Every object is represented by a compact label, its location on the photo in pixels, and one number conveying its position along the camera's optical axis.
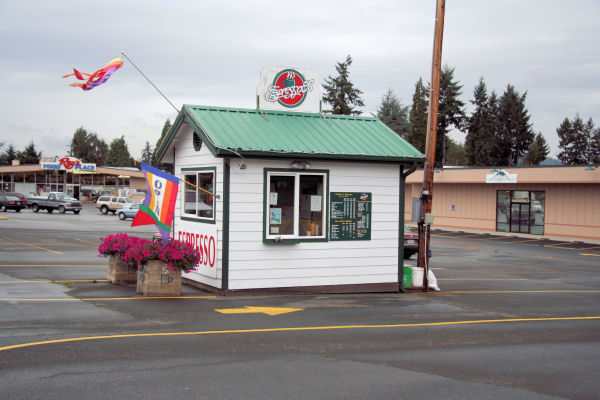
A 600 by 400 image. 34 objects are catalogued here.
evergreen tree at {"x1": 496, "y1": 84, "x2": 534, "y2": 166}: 76.62
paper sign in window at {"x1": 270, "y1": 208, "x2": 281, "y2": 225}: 12.62
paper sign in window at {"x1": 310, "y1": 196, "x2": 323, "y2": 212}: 13.03
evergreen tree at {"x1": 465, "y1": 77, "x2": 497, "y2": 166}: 75.38
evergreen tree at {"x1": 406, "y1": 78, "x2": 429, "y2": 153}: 73.81
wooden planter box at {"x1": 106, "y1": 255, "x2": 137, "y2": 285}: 12.95
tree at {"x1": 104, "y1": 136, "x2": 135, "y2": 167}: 124.12
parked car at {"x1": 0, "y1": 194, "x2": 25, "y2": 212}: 49.94
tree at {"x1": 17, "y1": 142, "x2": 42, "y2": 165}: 109.62
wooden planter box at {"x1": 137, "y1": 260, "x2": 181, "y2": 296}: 11.57
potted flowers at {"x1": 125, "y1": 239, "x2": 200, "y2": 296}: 11.47
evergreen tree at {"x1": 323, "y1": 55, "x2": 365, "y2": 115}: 57.62
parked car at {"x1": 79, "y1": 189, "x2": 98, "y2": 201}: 79.34
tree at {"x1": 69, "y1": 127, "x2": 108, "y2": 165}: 132.12
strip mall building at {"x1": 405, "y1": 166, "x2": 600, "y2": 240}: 34.19
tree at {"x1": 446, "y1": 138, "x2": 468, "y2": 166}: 103.30
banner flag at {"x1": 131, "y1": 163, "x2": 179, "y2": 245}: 11.64
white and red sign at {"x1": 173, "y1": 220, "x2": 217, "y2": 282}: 12.39
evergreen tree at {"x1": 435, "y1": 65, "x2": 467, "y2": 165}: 74.06
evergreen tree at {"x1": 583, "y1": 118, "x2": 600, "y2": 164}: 90.00
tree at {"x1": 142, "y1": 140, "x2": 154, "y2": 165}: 139.88
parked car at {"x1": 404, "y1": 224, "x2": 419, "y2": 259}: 21.67
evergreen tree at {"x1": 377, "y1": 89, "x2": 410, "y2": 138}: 73.38
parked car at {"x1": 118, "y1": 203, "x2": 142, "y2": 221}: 45.35
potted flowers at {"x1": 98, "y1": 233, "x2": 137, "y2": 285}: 12.55
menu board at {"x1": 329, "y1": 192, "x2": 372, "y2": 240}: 13.17
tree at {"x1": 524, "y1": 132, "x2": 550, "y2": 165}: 78.19
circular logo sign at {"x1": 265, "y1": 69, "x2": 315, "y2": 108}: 14.04
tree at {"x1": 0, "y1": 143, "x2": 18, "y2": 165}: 107.94
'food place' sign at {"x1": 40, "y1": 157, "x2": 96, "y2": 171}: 69.00
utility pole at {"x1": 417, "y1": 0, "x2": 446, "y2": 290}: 14.24
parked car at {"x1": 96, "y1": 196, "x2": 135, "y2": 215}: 52.06
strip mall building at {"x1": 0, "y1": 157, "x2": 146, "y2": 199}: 70.25
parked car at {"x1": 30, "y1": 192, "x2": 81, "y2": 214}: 50.75
